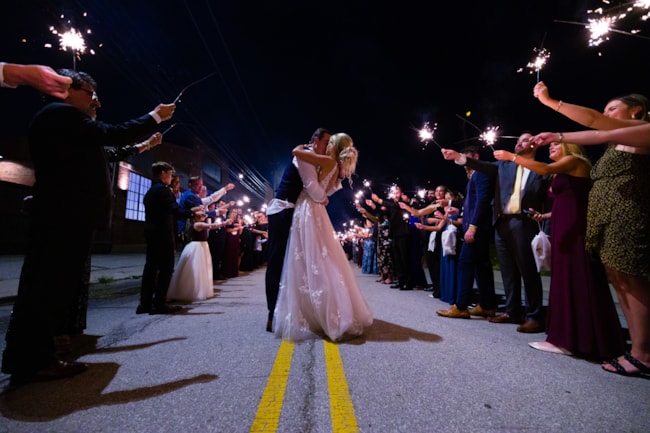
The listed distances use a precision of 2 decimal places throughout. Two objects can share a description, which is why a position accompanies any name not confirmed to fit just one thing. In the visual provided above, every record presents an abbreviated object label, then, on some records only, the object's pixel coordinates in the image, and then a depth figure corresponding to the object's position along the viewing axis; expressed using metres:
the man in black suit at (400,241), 8.12
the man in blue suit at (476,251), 4.58
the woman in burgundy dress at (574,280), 2.88
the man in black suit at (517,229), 3.89
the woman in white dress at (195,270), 5.98
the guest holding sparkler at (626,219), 2.49
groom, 3.63
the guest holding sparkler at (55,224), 2.18
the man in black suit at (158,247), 4.61
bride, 3.33
